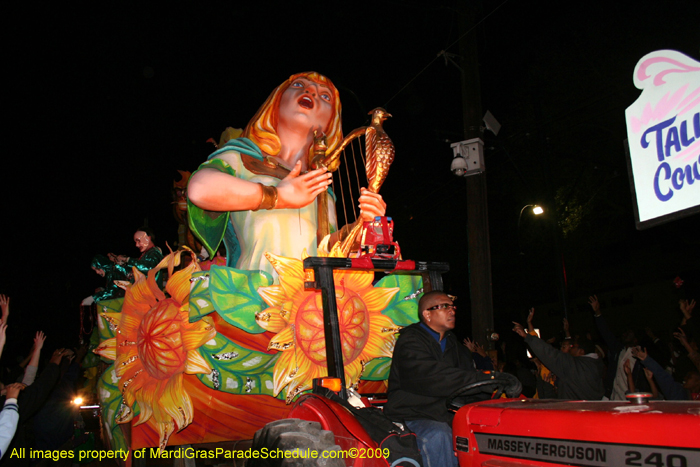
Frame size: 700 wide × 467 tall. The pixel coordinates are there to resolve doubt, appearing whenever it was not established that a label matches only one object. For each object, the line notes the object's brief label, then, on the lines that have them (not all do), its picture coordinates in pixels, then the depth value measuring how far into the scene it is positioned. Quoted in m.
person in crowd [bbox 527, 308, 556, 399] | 6.46
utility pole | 7.13
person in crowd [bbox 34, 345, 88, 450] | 5.21
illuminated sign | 3.79
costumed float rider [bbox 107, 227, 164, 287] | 5.01
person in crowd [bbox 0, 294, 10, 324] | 3.90
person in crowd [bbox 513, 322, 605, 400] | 4.34
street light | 12.09
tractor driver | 3.01
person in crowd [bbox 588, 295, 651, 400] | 5.87
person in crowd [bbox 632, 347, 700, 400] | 4.80
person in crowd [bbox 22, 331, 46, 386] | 4.61
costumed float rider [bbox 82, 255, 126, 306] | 4.95
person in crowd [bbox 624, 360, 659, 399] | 5.62
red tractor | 1.88
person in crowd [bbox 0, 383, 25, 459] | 3.30
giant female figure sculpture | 3.90
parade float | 3.77
